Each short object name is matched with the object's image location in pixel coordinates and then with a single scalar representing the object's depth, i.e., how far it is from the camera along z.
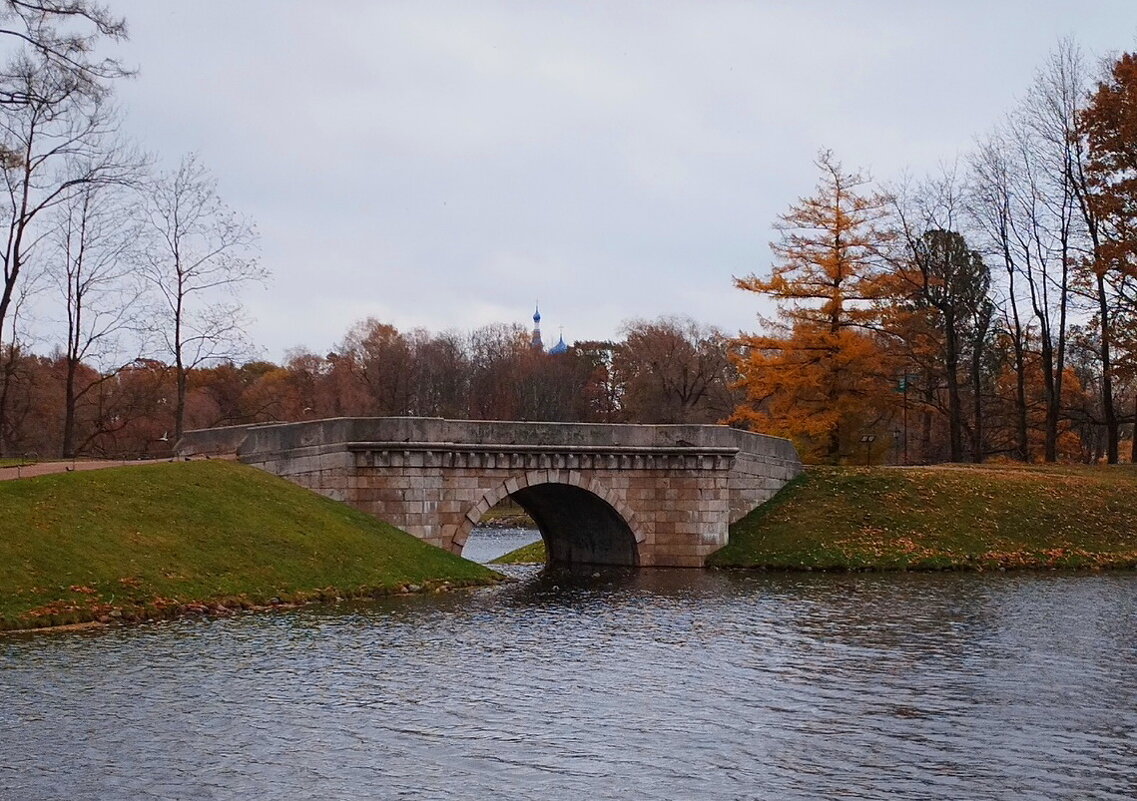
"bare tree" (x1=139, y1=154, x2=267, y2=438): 42.44
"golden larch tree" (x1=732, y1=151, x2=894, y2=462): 47.69
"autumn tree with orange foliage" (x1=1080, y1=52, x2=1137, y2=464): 47.00
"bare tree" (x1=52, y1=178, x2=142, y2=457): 42.81
